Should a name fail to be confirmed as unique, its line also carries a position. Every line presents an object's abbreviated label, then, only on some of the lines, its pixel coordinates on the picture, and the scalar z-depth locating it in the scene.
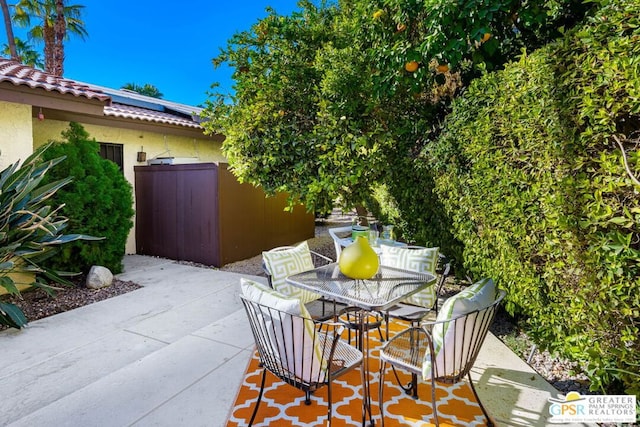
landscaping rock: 5.85
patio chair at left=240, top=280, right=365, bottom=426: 2.35
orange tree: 4.20
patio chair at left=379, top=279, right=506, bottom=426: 2.41
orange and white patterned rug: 2.70
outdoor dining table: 2.65
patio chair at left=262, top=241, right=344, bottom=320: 3.80
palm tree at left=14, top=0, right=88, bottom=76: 13.07
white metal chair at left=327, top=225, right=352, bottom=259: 5.59
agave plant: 4.31
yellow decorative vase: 3.03
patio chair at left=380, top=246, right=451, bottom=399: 3.68
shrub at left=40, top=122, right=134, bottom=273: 5.88
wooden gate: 7.47
